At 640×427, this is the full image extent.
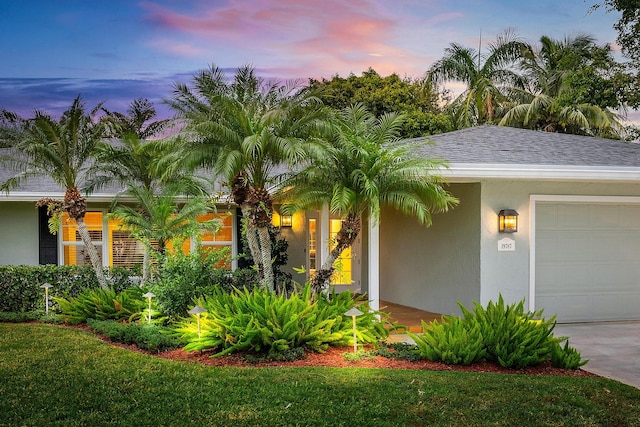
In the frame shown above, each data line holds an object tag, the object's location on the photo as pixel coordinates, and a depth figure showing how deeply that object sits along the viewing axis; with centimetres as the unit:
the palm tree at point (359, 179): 907
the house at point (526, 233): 1066
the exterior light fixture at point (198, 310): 810
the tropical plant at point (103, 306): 1085
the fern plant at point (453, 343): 752
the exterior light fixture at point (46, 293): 1134
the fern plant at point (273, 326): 793
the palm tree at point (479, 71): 2556
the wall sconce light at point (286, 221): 1489
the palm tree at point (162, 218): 1171
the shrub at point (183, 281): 992
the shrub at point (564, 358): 756
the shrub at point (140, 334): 868
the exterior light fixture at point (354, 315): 786
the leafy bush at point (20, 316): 1127
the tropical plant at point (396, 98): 2566
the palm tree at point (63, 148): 1140
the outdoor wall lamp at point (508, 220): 1061
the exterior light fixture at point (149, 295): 978
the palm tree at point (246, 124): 934
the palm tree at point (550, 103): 2491
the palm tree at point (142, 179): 1180
